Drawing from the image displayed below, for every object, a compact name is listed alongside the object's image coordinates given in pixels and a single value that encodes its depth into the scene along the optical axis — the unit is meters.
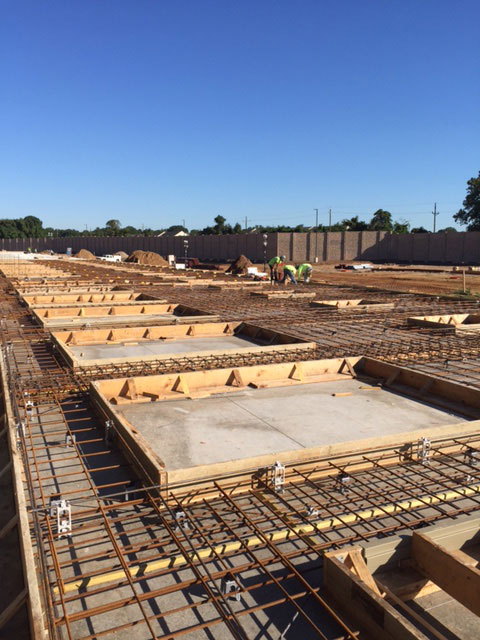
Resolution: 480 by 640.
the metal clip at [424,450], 6.21
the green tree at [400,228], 75.89
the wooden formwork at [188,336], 10.98
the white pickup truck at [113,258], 63.23
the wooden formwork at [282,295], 20.36
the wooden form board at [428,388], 8.24
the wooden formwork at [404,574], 3.43
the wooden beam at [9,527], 4.59
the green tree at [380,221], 82.69
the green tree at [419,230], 71.99
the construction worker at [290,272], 24.94
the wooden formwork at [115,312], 15.27
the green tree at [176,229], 152.75
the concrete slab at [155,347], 12.01
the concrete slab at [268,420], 6.67
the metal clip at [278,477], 5.42
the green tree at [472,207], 65.31
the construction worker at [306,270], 26.56
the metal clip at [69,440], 6.49
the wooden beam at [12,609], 3.57
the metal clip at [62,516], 4.51
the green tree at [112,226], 135.62
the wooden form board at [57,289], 20.53
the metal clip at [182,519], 4.74
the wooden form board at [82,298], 18.81
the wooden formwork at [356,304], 17.48
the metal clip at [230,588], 3.77
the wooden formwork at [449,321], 13.87
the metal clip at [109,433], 6.61
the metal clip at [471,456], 6.07
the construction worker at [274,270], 24.45
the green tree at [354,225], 76.50
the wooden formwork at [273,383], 8.25
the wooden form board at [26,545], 3.12
